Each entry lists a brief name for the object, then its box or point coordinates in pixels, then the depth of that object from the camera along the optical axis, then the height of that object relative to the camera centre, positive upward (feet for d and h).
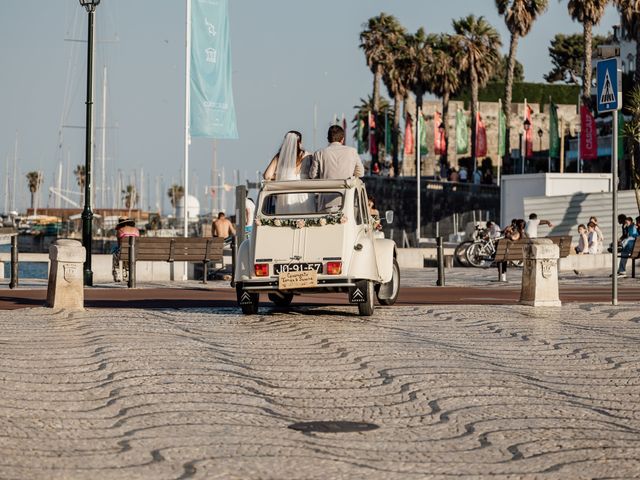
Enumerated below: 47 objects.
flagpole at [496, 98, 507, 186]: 270.87 +23.66
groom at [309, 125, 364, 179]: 54.29 +3.42
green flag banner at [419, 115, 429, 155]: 272.51 +23.05
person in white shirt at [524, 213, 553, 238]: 122.11 +2.07
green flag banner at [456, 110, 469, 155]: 290.56 +24.84
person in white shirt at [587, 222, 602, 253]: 128.98 +1.11
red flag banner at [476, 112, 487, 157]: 284.61 +23.33
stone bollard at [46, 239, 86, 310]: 55.11 -1.28
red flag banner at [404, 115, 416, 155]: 310.65 +25.84
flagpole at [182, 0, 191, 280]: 99.50 +10.44
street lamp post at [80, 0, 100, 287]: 84.84 +5.85
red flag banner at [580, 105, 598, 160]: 229.86 +19.53
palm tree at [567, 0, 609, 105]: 226.99 +39.52
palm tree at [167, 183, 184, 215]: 594.57 +23.35
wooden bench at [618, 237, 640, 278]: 98.02 +0.02
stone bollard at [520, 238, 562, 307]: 58.49 -1.04
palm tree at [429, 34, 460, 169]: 309.42 +40.85
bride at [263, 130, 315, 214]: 55.83 +3.53
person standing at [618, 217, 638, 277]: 101.79 +0.51
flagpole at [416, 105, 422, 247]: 252.93 +18.28
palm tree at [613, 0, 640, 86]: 210.38 +36.84
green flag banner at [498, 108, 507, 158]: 271.28 +23.24
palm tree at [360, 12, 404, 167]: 337.72 +52.77
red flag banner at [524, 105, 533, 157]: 280.31 +23.52
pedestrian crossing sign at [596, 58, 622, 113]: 56.49 +6.96
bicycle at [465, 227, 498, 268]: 122.72 -0.26
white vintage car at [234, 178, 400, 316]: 50.93 +0.05
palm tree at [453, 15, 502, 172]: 305.73 +45.25
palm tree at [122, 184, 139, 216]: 440.21 +17.99
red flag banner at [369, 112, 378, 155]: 332.00 +27.91
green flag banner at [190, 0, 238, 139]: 98.94 +12.91
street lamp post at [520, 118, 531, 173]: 281.33 +25.29
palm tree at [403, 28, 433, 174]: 318.86 +43.36
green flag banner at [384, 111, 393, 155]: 326.85 +26.98
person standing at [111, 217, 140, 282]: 89.97 +0.56
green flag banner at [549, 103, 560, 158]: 263.70 +23.33
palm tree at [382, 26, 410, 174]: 325.42 +41.83
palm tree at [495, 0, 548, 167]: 261.44 +44.97
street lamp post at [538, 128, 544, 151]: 380.56 +32.77
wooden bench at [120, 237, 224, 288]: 86.43 -0.25
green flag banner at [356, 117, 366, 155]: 387.65 +33.70
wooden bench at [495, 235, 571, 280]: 92.68 -0.04
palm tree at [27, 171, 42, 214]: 571.28 +26.32
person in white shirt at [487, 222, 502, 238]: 133.60 +1.91
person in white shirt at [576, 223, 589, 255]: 128.57 +0.72
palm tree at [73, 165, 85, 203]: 554.63 +29.09
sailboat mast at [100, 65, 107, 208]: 235.81 +21.47
